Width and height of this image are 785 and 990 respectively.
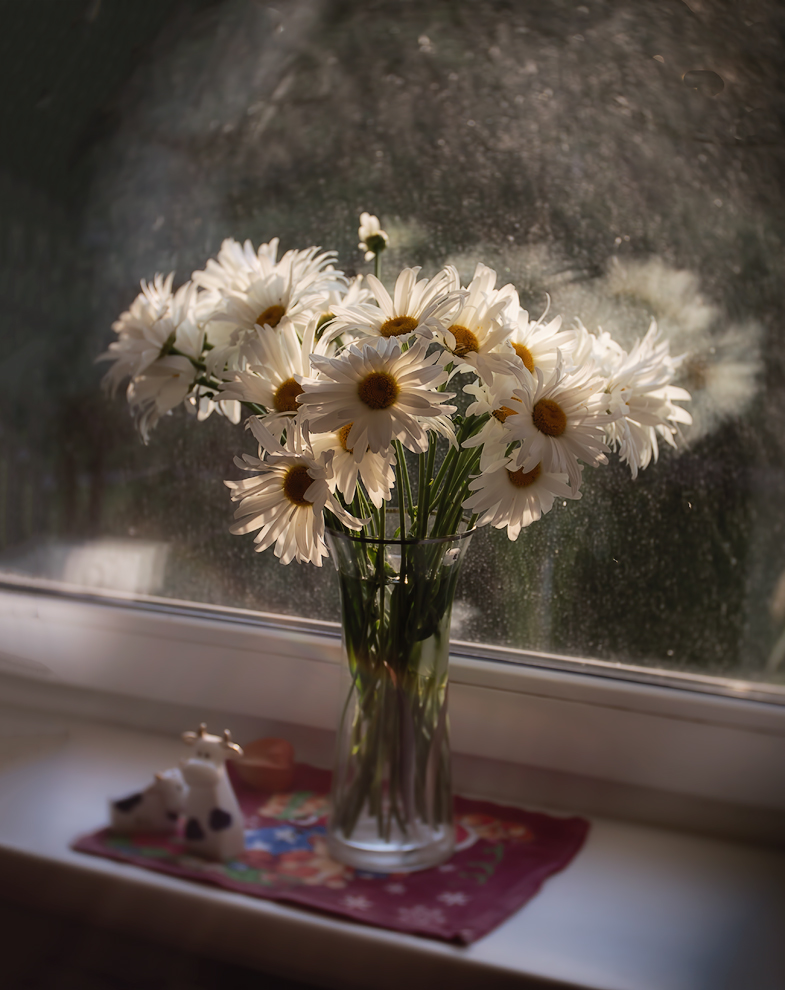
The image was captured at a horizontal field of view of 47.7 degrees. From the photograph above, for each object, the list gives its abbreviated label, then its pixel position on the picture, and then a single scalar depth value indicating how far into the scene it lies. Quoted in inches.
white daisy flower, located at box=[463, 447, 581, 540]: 22.9
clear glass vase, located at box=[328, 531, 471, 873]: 25.6
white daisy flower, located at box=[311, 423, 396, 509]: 22.7
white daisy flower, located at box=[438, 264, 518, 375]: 22.8
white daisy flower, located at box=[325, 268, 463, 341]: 23.2
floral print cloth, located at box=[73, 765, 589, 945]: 25.0
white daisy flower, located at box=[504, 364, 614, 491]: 21.8
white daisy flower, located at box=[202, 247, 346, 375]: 25.5
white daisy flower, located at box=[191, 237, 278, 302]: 27.2
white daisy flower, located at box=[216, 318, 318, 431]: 24.4
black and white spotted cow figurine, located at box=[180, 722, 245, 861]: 27.7
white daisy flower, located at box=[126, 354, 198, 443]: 26.7
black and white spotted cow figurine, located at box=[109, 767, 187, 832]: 29.0
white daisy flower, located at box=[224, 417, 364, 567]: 23.2
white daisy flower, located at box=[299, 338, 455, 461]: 21.4
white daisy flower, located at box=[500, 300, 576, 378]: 24.1
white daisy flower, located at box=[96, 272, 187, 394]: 26.9
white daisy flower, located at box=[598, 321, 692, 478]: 24.9
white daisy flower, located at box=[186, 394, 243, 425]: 28.1
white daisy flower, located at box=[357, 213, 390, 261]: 27.3
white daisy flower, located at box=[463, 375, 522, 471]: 22.6
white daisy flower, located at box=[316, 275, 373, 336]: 25.4
